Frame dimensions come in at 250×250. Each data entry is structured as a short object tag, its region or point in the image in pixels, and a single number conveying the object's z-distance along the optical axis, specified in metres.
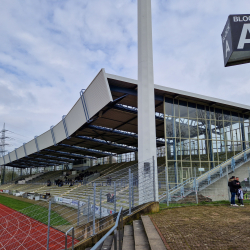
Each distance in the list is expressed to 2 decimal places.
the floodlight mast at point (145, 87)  14.61
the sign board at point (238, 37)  7.46
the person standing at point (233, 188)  10.84
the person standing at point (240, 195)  11.12
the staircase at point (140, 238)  5.16
